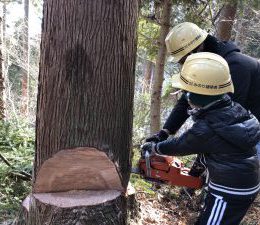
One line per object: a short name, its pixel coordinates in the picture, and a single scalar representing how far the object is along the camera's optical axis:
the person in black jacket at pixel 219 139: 1.59
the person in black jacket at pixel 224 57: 1.94
